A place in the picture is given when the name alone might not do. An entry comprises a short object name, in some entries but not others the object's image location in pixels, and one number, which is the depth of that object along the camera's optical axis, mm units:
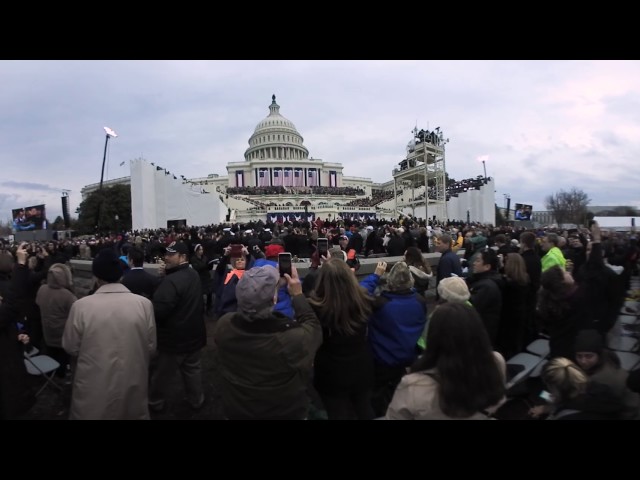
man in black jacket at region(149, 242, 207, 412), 3760
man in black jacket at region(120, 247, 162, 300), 4328
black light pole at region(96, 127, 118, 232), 29078
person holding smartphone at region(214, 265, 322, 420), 2221
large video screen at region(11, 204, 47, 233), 40375
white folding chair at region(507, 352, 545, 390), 3426
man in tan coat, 2682
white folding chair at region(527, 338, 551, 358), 4117
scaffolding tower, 35250
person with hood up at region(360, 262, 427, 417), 3082
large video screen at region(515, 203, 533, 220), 38128
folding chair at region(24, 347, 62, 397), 4156
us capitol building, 31547
